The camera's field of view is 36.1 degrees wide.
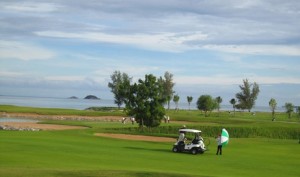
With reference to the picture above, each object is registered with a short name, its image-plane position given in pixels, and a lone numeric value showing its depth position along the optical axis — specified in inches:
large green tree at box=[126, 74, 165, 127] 2346.2
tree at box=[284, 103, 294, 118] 4507.9
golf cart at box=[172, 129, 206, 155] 1438.2
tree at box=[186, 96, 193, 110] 6040.4
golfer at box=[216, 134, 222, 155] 1425.7
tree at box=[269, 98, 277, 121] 4729.6
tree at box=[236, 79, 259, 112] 5236.2
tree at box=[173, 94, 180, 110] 5856.3
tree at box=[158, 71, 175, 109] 5777.6
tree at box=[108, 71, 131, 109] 5679.1
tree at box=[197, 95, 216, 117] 4537.4
